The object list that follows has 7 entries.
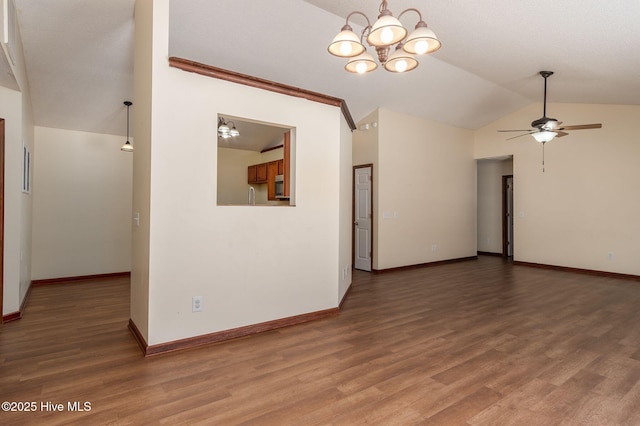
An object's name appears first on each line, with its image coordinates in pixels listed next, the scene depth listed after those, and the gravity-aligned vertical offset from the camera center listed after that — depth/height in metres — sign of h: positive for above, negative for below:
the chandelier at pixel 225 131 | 5.55 +1.31
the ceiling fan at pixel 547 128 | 5.11 +1.30
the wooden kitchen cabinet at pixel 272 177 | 7.16 +0.75
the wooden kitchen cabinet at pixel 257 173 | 7.63 +0.89
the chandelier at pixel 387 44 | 2.33 +1.22
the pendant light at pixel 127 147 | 5.32 +0.98
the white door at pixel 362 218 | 6.84 -0.09
